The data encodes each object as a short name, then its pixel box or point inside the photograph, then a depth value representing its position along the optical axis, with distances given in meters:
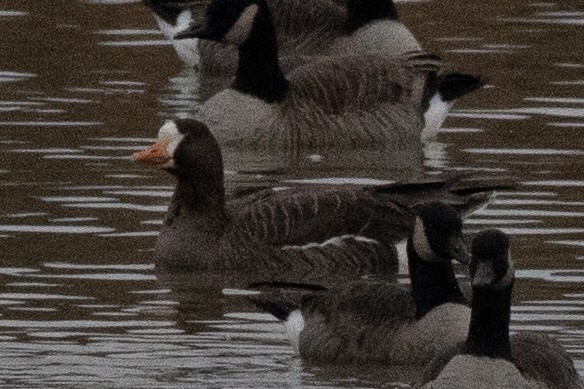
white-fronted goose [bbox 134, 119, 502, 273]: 16.73
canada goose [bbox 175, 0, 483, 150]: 21.80
